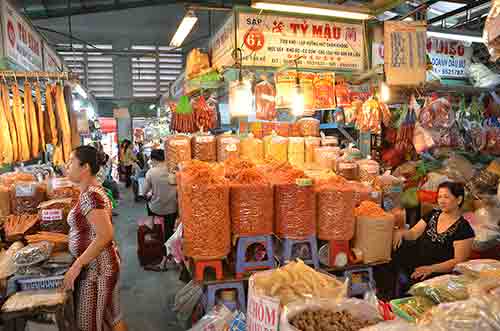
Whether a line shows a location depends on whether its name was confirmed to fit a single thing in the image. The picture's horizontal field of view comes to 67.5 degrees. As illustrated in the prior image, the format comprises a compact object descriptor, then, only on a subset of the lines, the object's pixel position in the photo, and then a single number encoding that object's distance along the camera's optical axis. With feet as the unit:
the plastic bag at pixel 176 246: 9.89
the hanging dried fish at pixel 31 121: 10.07
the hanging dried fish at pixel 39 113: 10.23
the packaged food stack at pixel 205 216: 8.10
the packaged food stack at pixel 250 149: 12.68
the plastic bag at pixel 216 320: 8.13
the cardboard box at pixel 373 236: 9.30
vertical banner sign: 13.07
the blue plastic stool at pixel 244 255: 8.68
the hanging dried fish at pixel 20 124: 10.00
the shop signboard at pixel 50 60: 17.71
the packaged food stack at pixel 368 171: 12.20
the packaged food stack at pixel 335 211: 8.93
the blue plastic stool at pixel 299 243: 8.86
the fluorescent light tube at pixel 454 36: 16.92
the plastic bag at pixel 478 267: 4.73
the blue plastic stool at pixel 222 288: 8.67
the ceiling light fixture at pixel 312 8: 10.50
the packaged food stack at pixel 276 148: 12.91
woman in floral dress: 8.29
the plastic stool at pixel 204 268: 8.46
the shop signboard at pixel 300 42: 13.05
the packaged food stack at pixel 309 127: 14.17
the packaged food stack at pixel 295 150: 13.21
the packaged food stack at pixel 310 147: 13.43
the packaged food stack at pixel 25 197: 9.83
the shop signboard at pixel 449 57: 18.79
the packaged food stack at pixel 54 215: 9.20
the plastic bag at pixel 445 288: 4.32
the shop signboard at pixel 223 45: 13.23
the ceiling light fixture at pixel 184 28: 13.29
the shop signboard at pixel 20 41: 11.98
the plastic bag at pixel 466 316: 3.36
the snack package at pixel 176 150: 11.76
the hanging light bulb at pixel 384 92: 13.64
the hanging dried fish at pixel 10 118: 9.86
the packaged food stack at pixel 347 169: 12.17
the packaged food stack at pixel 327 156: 12.77
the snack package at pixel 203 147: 12.08
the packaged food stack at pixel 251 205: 8.48
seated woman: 9.14
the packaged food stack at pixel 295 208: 8.70
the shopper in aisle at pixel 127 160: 39.63
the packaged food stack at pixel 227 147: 11.94
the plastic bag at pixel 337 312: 4.49
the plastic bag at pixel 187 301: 11.09
